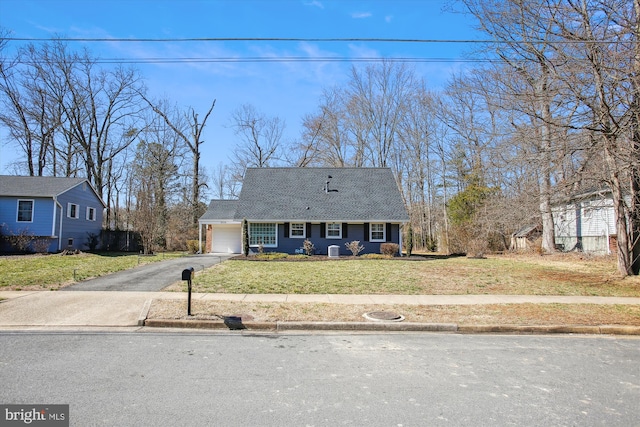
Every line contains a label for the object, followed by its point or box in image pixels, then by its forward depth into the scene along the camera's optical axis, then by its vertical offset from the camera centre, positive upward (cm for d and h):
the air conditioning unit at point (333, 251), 2345 -67
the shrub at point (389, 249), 2380 -56
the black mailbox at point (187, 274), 821 -71
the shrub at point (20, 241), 2422 -6
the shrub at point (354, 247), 2398 -45
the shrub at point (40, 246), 2453 -38
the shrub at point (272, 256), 2189 -91
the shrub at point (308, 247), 2444 -45
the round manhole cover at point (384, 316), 819 -163
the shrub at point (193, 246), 2869 -45
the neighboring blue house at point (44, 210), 2531 +201
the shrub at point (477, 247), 2514 -47
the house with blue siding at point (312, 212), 2512 +186
